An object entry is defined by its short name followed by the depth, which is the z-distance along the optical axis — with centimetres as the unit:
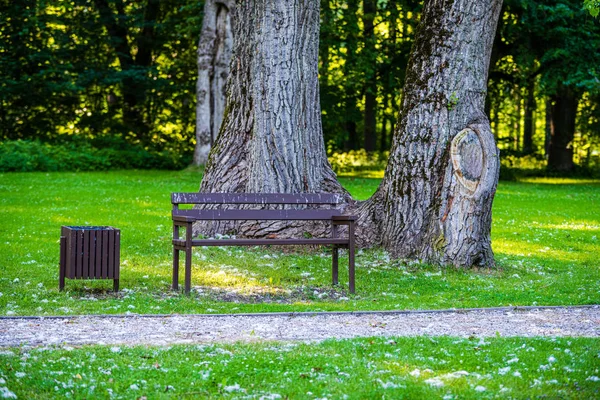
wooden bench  1028
